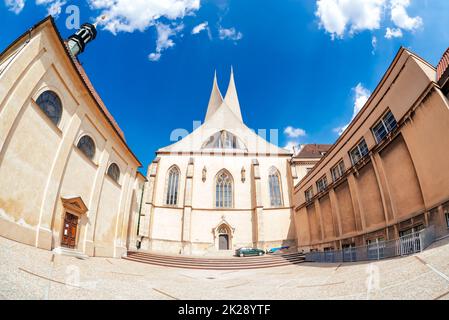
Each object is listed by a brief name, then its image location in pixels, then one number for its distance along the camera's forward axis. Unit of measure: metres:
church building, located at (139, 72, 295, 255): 24.75
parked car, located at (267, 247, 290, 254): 22.85
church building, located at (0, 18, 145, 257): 7.64
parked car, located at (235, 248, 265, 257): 20.27
